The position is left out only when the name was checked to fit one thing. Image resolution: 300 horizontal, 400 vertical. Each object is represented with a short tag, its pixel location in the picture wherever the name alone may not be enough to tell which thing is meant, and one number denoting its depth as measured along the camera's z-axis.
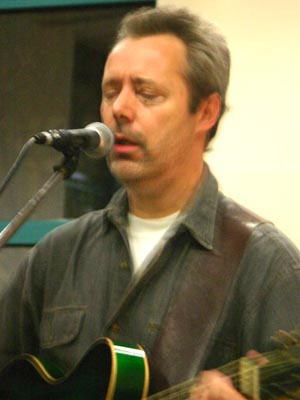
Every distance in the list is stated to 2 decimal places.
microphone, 3.34
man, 3.48
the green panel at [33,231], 4.14
